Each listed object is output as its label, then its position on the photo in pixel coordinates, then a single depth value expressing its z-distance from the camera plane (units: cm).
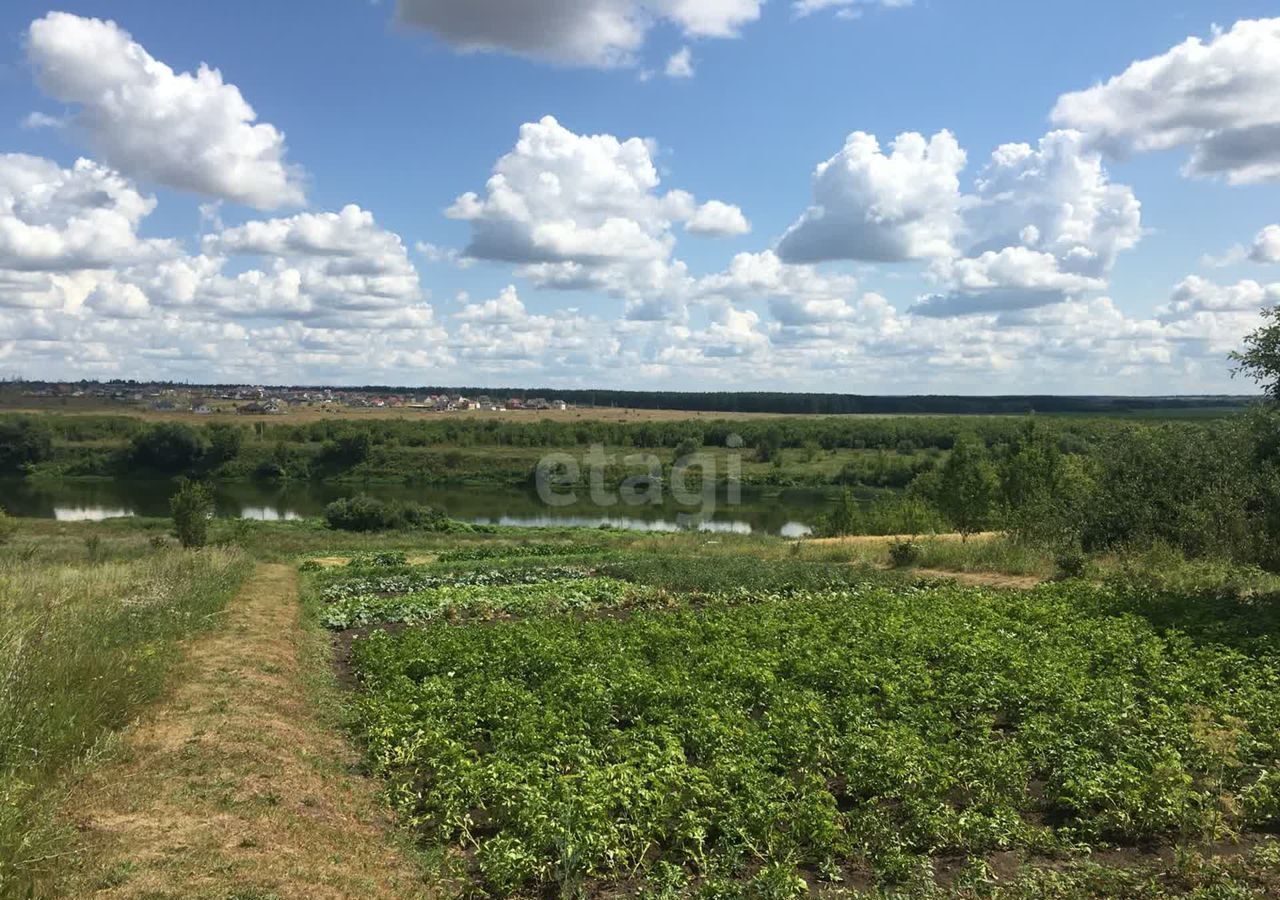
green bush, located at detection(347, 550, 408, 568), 2754
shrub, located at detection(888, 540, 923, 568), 2384
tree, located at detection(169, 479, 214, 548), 2808
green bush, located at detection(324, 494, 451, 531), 5016
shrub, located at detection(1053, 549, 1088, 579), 2000
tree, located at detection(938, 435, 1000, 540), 3947
